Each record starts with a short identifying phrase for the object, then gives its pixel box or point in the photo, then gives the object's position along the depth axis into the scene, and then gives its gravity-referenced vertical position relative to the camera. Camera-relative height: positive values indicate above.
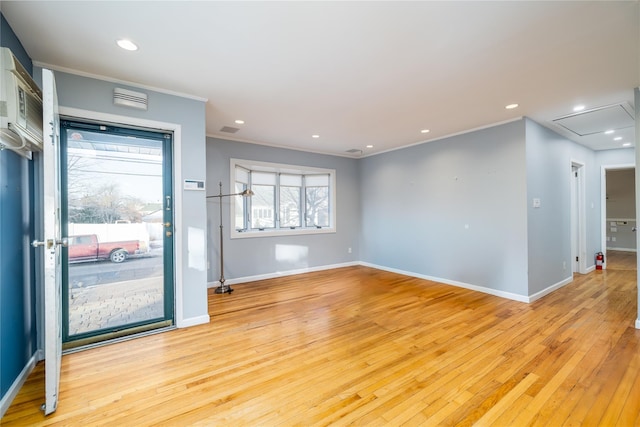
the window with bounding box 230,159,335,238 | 5.34 +0.28
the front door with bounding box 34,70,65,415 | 1.80 -0.23
